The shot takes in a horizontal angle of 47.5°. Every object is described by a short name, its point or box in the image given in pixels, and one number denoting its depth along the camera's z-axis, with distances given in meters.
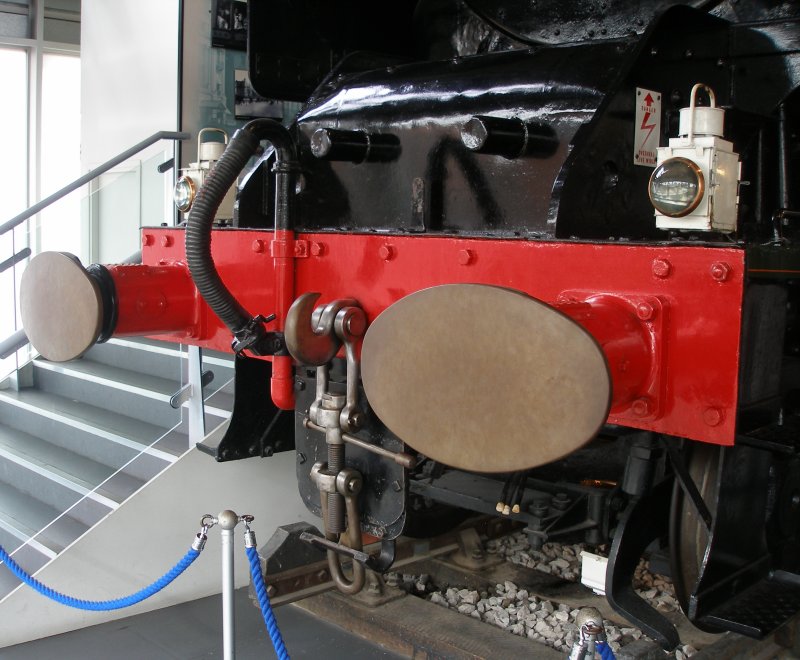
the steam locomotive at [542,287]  1.68
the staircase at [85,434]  3.49
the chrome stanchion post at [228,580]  2.28
